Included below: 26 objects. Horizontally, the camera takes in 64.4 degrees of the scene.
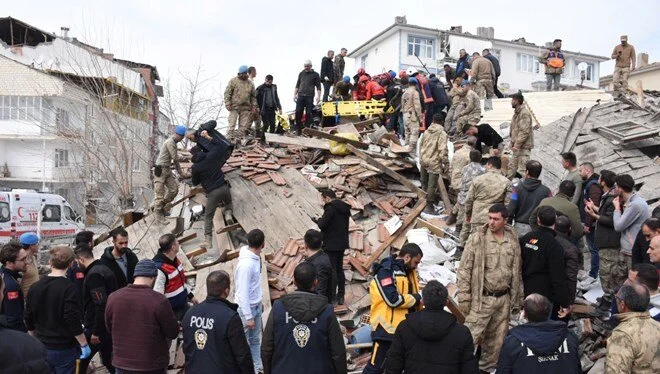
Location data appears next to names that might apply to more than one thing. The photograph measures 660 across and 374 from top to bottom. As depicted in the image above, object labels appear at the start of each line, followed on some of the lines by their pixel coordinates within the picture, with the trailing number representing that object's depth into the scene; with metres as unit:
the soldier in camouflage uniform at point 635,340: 3.84
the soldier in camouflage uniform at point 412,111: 13.44
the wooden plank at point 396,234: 9.62
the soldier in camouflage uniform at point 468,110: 13.84
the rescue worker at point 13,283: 5.60
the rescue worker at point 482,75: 17.44
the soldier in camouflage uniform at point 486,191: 7.86
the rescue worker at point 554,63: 19.00
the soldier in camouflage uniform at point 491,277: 5.66
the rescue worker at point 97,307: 5.82
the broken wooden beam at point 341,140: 13.20
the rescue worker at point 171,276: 6.07
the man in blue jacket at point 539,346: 3.96
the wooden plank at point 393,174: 11.48
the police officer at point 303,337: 4.37
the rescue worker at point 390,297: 5.06
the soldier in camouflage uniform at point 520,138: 10.47
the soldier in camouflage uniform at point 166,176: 10.57
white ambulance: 20.03
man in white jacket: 6.08
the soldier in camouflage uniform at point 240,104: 13.61
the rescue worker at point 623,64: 15.54
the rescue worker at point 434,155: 10.91
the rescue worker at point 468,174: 9.16
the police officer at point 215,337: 4.43
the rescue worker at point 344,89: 17.47
